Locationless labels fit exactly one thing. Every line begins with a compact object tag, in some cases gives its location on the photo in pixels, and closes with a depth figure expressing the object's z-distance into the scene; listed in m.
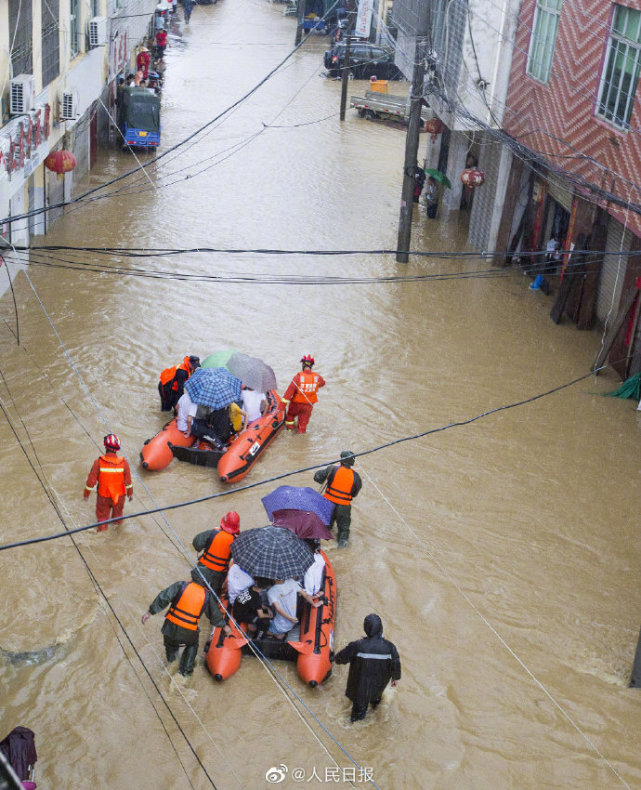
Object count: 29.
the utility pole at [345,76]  34.44
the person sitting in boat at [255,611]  9.24
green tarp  15.35
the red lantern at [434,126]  25.16
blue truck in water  28.53
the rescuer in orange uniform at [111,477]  10.73
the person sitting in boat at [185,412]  12.79
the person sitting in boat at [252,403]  13.42
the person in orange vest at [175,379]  13.62
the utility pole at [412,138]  19.27
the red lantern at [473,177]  20.80
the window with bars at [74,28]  20.06
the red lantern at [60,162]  19.03
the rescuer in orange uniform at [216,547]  9.46
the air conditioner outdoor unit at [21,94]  14.95
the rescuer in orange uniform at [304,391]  13.46
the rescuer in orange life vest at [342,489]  11.00
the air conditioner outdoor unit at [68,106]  18.86
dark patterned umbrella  8.82
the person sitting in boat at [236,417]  12.98
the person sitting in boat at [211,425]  12.81
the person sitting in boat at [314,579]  9.34
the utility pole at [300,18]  50.12
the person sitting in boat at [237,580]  9.12
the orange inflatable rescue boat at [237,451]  12.39
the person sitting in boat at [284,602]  9.16
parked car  41.75
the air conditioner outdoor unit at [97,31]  21.39
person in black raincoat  8.30
